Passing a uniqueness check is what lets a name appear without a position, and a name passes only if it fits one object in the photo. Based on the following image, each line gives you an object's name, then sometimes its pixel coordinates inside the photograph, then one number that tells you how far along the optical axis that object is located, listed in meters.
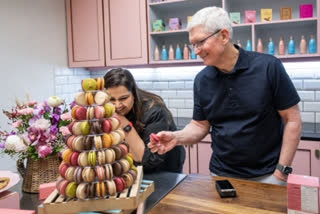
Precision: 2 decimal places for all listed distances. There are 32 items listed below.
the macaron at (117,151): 0.94
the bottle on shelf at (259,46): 2.76
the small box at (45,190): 1.19
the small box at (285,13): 2.68
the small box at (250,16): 2.79
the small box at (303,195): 0.92
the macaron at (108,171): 0.91
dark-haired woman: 1.69
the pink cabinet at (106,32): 3.19
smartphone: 1.13
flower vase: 1.30
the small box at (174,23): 3.09
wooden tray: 0.91
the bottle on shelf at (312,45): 2.57
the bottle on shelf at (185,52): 3.04
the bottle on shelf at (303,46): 2.61
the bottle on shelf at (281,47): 2.71
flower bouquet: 1.25
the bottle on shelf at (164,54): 3.14
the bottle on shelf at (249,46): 2.80
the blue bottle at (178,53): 3.08
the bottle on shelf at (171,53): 3.12
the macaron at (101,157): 0.91
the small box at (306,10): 2.58
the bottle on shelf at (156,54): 3.17
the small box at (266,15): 2.73
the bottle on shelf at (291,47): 2.70
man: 1.52
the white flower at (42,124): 1.25
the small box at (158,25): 3.12
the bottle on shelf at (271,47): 2.74
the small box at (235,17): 2.82
